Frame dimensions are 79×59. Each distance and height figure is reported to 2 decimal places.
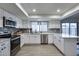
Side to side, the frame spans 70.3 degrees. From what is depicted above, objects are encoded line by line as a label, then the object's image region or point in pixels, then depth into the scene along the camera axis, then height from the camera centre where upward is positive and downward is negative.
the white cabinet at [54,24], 4.42 +0.39
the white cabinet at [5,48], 1.52 -0.55
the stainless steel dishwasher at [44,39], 4.15 -0.74
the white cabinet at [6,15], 2.03 +0.62
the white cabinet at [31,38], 4.10 -0.66
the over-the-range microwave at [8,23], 2.11 +0.29
